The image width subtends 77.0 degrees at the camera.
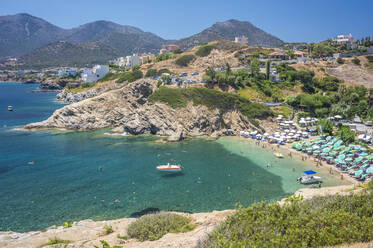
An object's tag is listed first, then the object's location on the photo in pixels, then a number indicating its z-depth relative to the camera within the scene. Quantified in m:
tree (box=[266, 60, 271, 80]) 86.06
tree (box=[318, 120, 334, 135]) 53.28
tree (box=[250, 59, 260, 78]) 86.45
